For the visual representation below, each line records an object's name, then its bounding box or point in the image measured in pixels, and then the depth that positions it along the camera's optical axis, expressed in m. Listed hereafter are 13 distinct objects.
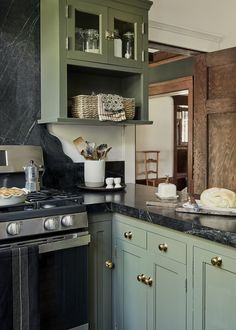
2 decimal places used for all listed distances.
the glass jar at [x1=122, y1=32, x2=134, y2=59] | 2.52
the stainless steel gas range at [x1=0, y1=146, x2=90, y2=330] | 1.59
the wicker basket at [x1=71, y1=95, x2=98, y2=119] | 2.32
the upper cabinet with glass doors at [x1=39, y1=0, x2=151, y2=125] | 2.24
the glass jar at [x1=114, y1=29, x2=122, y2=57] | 2.43
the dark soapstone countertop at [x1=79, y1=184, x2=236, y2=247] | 1.40
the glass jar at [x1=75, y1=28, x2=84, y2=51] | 2.32
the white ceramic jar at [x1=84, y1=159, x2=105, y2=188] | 2.45
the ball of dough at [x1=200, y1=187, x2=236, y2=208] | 1.67
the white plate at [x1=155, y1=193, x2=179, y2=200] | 2.04
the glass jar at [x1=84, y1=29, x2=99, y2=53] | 2.35
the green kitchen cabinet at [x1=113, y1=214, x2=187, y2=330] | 1.64
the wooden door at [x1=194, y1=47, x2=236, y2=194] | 3.13
